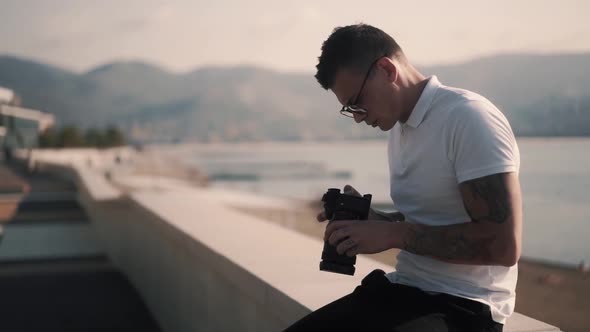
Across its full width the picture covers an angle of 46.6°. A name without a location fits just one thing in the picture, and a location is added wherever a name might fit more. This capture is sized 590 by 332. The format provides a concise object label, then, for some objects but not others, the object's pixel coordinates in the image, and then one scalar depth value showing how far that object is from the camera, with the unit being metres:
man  1.55
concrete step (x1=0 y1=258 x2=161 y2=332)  4.81
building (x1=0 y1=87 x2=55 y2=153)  68.00
